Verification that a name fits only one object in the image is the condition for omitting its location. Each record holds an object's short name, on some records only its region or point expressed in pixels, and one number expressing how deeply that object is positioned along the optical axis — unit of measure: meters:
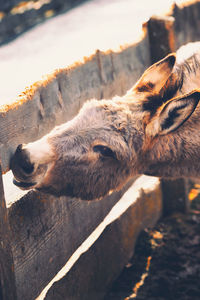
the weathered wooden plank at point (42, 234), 3.56
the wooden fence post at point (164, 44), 5.66
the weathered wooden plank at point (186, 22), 6.59
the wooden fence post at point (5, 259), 3.18
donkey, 3.62
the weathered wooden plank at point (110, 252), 4.29
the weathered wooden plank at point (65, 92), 3.36
